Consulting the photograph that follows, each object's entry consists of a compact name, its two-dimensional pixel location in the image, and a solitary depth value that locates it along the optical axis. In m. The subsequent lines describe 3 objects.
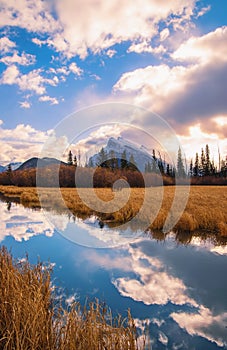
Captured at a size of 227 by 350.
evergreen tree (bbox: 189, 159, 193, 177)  76.96
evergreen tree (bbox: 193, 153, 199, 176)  75.38
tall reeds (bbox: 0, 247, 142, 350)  3.28
